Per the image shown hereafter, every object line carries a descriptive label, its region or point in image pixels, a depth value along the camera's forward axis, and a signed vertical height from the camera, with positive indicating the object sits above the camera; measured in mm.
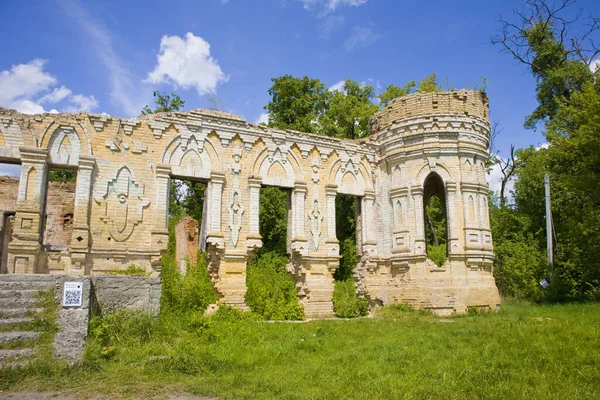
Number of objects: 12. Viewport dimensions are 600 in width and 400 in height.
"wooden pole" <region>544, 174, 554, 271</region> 19067 +1683
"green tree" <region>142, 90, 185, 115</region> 26344 +8753
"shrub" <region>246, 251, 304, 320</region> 13523 -833
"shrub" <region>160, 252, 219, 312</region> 11680 -561
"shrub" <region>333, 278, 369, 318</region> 14691 -1143
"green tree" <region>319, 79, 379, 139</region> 26688 +8214
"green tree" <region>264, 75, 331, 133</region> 27469 +9365
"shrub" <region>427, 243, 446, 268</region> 21677 +601
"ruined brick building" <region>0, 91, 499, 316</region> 11789 +2132
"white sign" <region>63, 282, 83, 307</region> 6918 -393
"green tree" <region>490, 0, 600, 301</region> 15578 +2797
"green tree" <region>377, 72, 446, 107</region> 28406 +10314
